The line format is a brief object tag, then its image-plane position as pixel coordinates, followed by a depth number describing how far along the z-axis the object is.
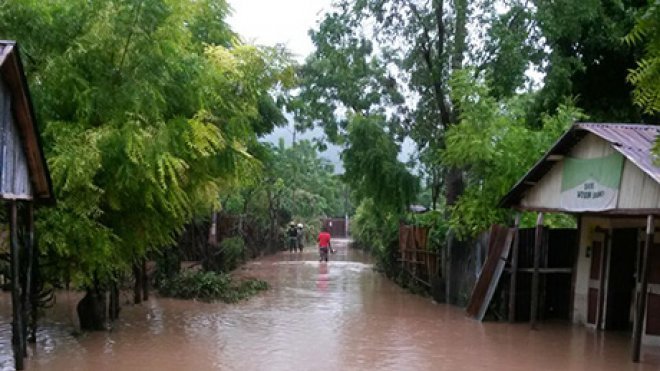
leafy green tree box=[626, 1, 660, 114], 4.57
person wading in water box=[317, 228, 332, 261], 29.05
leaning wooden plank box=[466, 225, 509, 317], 14.20
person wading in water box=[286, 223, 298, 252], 36.91
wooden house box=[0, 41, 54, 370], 7.69
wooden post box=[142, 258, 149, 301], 15.88
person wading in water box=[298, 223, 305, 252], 37.58
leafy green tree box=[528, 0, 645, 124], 16.64
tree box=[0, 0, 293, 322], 10.04
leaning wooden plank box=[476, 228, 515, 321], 13.92
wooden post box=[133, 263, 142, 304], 15.13
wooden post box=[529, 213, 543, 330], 13.18
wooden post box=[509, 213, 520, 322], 13.75
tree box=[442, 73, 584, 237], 14.86
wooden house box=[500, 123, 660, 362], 10.35
